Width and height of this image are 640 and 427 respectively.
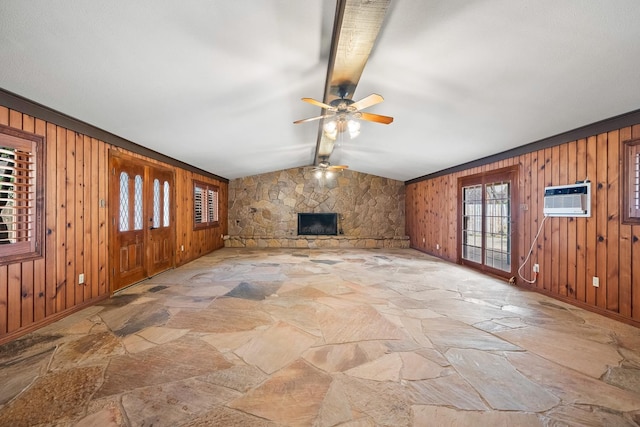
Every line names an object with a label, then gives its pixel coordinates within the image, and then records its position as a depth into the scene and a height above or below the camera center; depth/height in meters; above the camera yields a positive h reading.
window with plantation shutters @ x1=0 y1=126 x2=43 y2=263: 2.46 +0.17
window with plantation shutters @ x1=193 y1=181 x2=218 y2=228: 6.63 +0.21
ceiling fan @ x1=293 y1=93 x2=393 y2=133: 2.80 +1.13
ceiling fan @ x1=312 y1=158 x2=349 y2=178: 6.85 +1.23
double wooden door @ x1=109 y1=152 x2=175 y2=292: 3.91 -0.13
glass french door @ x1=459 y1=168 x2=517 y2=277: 4.64 -0.16
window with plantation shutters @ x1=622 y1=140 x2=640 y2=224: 2.82 +0.32
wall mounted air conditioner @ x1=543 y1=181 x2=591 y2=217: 3.29 +0.17
